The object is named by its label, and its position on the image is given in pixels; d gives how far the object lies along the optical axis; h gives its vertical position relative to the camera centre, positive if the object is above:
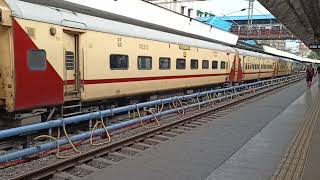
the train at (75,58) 9.61 -0.11
